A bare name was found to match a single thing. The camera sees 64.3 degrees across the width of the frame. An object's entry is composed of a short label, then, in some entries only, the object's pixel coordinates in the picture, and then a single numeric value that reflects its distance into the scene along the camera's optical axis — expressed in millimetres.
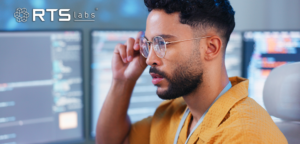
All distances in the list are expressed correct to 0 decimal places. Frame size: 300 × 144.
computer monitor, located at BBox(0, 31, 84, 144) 1595
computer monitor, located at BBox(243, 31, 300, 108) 2053
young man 855
